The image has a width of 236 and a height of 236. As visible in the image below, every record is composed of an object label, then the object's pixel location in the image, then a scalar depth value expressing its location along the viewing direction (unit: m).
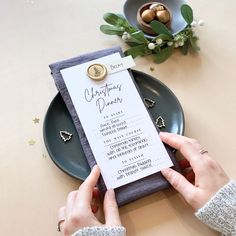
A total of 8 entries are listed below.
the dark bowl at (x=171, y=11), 0.89
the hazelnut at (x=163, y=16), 0.87
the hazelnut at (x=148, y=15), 0.87
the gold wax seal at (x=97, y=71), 0.75
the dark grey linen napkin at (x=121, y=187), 0.64
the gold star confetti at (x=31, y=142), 0.73
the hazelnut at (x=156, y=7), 0.88
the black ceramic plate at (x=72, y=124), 0.68
